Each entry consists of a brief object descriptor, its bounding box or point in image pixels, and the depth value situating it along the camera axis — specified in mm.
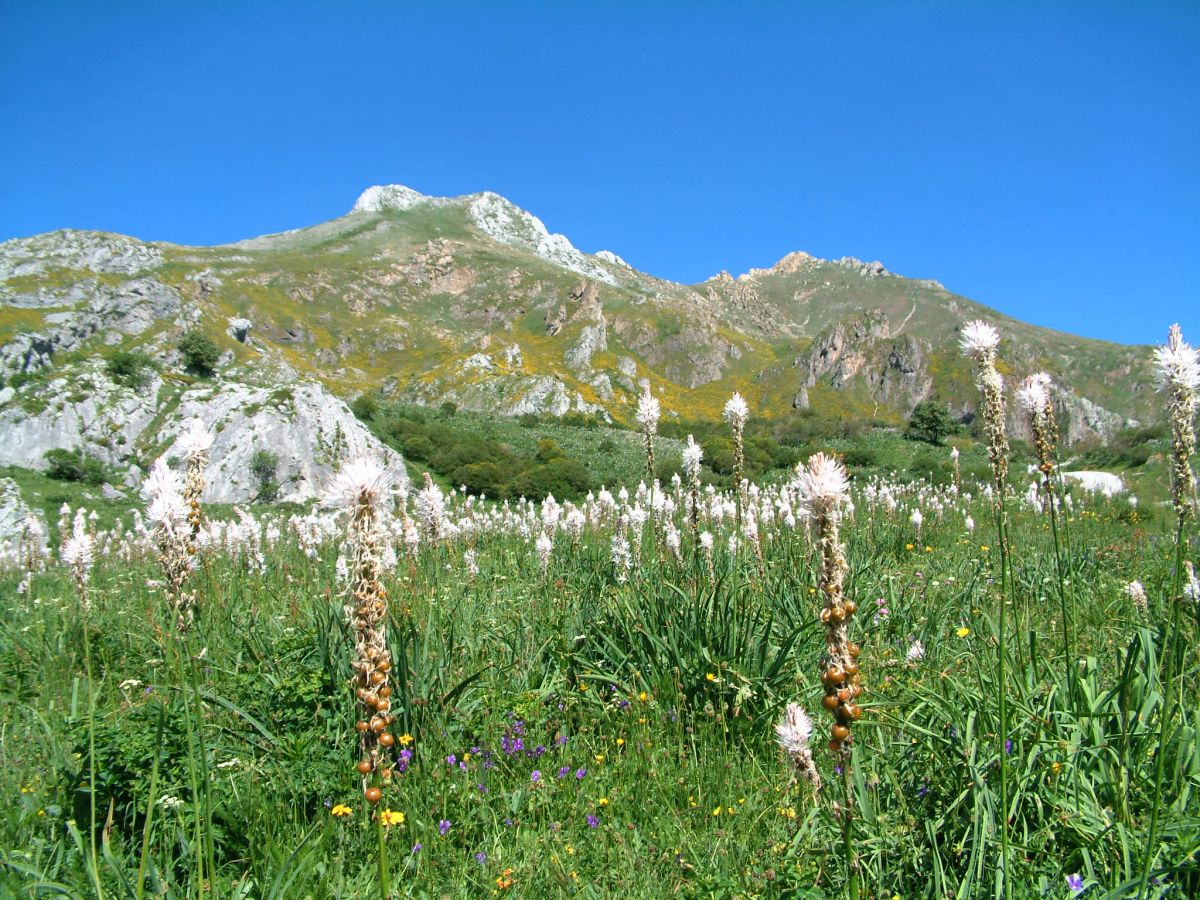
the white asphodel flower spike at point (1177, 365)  2445
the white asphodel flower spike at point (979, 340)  2861
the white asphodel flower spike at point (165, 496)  2293
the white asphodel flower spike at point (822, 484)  1688
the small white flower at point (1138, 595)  4504
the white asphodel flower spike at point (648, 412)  5691
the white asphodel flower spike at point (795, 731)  2139
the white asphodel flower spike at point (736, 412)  5156
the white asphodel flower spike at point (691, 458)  5777
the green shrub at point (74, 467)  18344
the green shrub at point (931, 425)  29922
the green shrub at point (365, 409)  28247
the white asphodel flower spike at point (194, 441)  2760
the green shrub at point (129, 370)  21438
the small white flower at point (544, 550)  7055
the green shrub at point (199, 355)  38750
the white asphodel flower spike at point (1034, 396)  3289
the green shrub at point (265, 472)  18328
